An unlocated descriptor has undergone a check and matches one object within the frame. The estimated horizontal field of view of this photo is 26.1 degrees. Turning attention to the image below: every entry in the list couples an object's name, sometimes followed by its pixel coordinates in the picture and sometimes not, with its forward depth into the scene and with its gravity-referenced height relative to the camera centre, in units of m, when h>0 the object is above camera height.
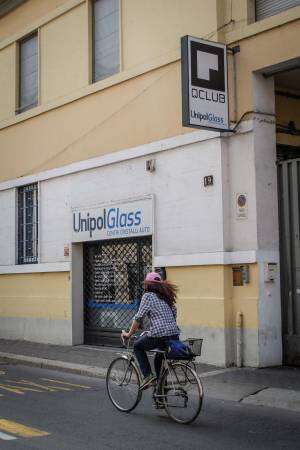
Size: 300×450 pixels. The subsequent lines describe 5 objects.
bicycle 7.49 -1.25
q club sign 10.95 +3.41
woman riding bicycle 7.86 -0.50
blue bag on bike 7.64 -0.81
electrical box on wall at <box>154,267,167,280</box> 12.71 +0.23
